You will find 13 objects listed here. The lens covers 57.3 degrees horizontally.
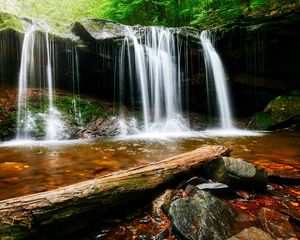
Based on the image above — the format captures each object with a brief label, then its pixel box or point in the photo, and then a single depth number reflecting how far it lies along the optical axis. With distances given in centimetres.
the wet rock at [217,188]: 337
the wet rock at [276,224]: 248
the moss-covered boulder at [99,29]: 1117
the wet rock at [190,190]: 320
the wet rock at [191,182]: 355
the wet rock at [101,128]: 1049
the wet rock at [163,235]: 258
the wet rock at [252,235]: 233
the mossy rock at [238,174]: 366
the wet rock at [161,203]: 298
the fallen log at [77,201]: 235
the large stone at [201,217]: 244
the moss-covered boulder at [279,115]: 1132
